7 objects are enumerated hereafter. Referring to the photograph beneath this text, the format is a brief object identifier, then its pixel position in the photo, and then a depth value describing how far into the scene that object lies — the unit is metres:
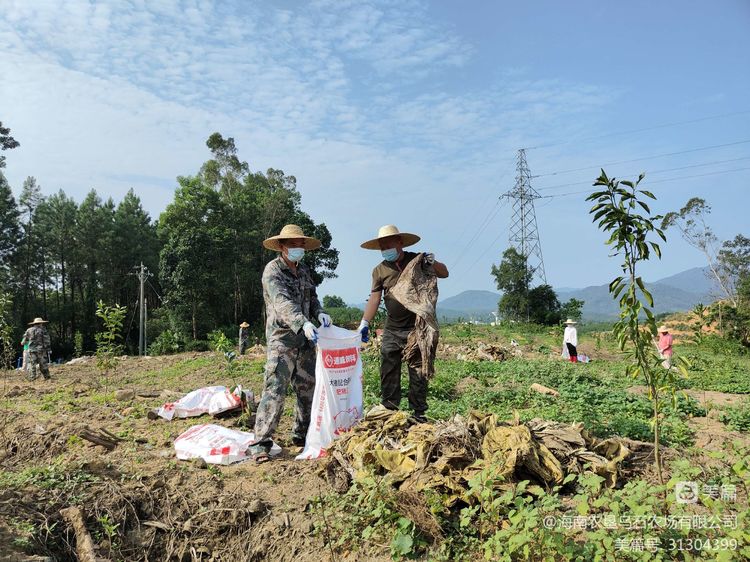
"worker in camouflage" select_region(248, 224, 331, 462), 4.52
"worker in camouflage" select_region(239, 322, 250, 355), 17.31
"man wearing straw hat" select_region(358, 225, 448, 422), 4.79
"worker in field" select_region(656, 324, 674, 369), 11.24
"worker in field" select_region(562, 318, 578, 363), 14.50
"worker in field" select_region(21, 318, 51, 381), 12.45
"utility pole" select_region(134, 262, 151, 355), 27.34
